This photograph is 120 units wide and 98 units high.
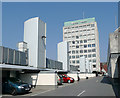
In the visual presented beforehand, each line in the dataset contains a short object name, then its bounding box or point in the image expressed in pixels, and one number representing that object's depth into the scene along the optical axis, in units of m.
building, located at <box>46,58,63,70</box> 24.79
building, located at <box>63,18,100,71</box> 99.00
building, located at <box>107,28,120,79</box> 20.73
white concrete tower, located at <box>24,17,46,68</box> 19.72
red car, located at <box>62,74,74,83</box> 26.94
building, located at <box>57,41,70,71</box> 34.14
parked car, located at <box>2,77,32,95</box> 12.83
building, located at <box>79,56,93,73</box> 52.72
